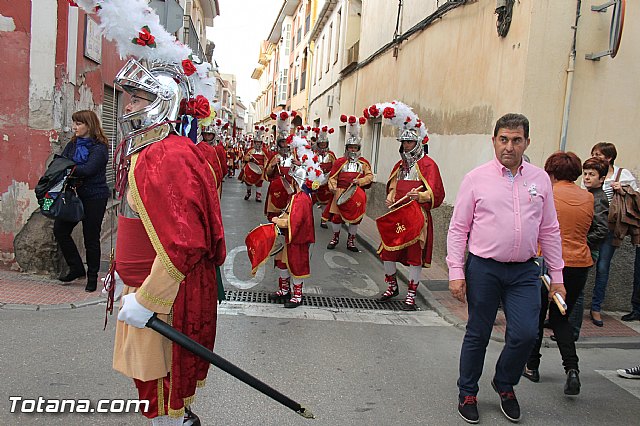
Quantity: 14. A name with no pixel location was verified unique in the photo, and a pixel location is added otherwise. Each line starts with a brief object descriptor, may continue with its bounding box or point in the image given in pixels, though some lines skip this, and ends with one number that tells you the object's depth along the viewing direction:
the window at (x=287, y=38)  40.72
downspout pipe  6.66
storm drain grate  6.71
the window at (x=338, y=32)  21.06
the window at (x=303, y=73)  31.83
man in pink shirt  3.69
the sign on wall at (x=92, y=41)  7.79
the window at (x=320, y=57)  25.83
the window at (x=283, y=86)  42.10
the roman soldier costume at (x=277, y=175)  9.30
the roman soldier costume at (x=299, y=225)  6.38
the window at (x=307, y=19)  30.63
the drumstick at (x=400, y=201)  6.63
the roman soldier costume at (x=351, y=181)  10.05
